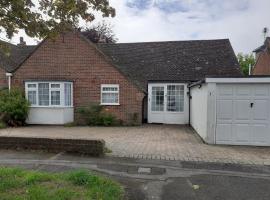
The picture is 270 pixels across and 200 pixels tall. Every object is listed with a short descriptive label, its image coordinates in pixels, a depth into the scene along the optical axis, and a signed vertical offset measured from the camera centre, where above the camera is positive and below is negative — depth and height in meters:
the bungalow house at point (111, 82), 11.59 +1.03
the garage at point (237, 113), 7.44 -0.57
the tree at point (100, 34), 21.02 +7.23
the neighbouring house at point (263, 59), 17.47 +3.88
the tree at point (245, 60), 31.51 +6.61
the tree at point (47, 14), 3.40 +1.56
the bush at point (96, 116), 11.47 -1.06
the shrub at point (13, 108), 10.91 -0.56
